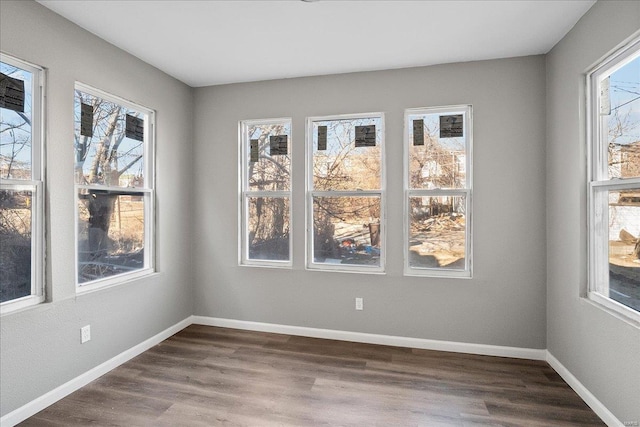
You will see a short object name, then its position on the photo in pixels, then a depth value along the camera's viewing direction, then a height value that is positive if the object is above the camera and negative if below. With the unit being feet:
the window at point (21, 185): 7.21 +0.58
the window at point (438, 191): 10.81 +0.61
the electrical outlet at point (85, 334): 8.72 -3.05
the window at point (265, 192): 12.38 +0.68
